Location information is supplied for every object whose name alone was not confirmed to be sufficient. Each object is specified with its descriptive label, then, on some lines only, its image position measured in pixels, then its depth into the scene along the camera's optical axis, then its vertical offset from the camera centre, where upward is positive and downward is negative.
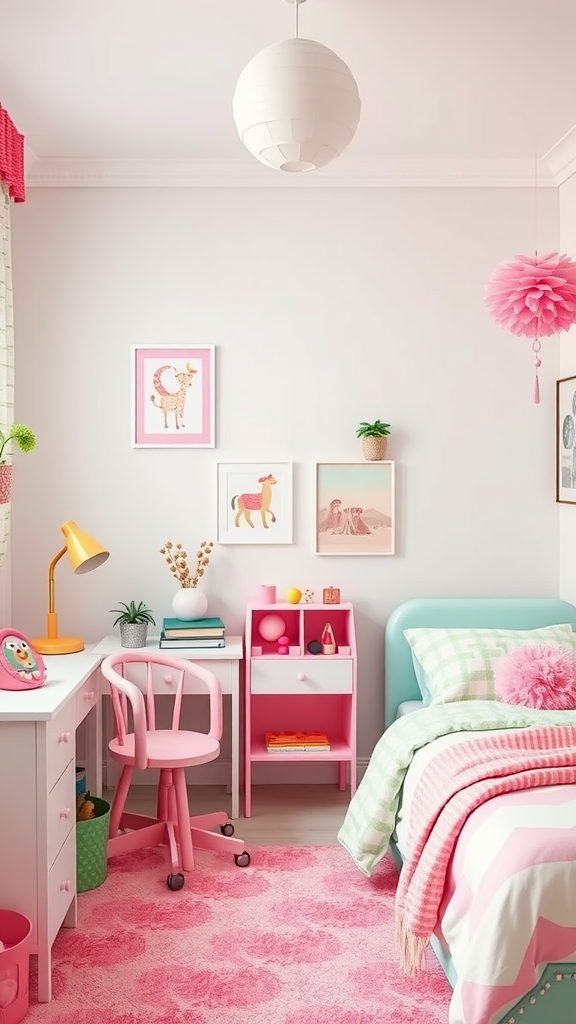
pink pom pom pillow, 3.27 -0.58
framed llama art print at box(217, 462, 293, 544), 4.11 +0.08
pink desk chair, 3.15 -0.84
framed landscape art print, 4.11 +0.04
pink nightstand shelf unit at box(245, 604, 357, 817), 3.83 -0.68
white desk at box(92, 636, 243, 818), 3.73 -0.62
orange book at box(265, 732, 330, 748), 3.87 -0.94
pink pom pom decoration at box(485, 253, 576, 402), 2.86 +0.71
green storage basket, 3.07 -1.13
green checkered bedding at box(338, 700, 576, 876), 3.06 -0.82
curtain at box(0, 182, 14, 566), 3.48 +0.69
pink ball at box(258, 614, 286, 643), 3.96 -0.47
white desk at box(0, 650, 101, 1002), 2.51 -0.83
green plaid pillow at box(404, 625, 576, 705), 3.48 -0.53
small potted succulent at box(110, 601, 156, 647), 3.82 -0.46
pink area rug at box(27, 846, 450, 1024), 2.43 -1.27
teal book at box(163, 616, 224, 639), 3.82 -0.46
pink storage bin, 2.31 -1.18
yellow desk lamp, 3.51 -0.17
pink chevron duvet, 2.08 -0.86
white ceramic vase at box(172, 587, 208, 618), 3.91 -0.36
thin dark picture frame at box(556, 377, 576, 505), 3.97 +0.34
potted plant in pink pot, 2.93 +0.23
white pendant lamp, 2.17 +0.99
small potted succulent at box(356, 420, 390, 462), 4.03 +0.34
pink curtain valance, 3.40 +1.37
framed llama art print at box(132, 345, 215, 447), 4.09 +0.53
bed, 3.32 -0.45
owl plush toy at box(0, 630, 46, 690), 2.80 -0.46
